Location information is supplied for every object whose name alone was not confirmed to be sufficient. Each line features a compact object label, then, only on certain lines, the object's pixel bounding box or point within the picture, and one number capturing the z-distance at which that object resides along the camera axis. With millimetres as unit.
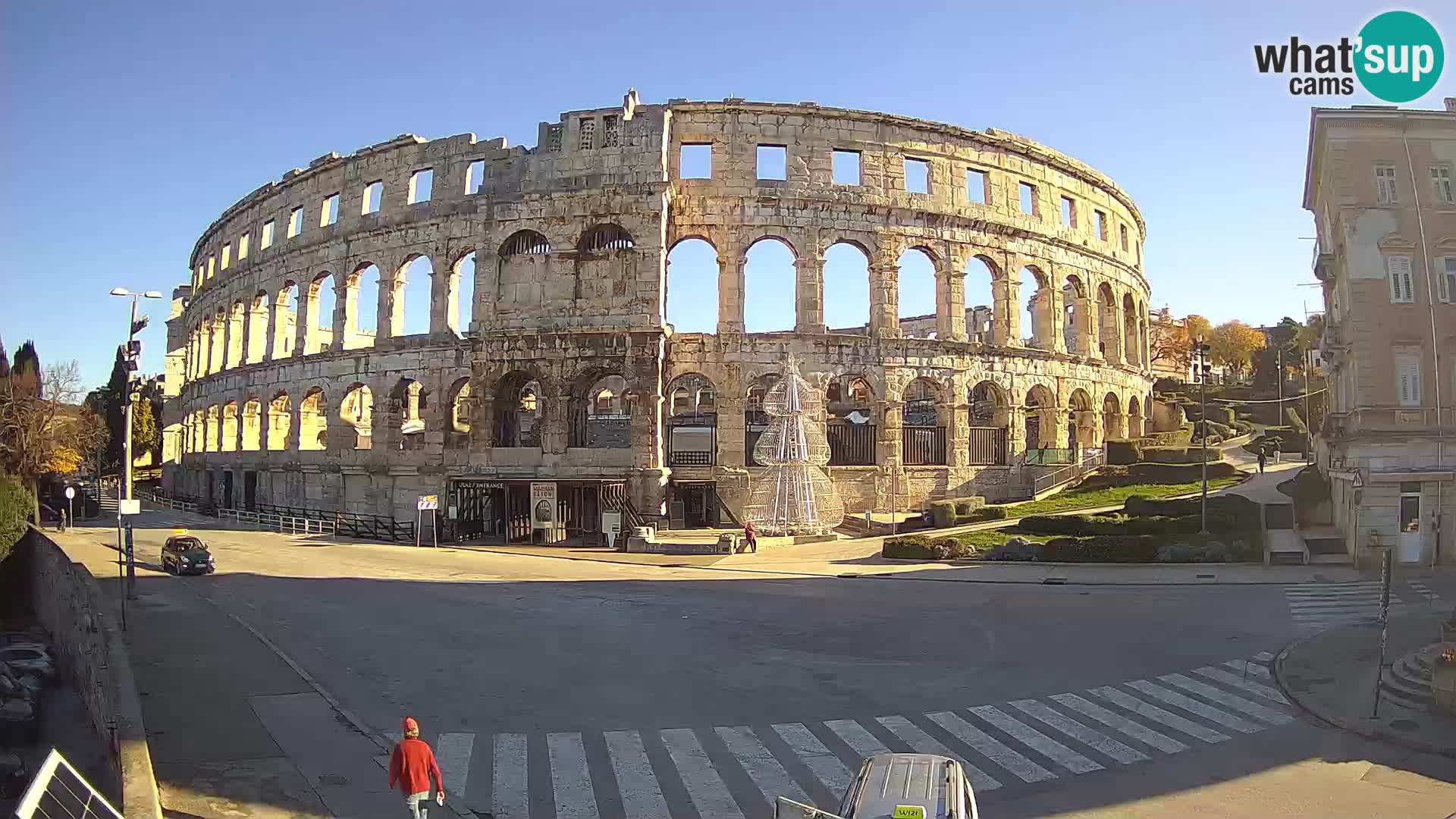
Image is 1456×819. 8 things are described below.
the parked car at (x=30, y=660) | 23094
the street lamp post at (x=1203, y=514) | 28188
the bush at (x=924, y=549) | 28594
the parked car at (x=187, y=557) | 27078
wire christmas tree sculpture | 34594
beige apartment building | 25438
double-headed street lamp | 21875
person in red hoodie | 8492
